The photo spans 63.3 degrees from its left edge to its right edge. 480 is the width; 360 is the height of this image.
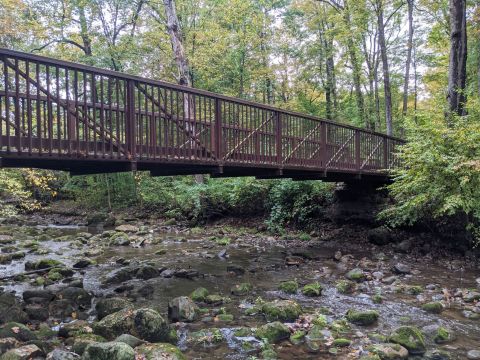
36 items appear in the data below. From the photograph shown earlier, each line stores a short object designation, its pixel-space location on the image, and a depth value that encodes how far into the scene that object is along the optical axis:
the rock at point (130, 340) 5.55
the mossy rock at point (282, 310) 7.04
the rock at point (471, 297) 8.28
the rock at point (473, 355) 5.58
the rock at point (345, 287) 8.93
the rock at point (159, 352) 5.03
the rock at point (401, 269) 10.75
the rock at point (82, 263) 11.36
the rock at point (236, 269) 10.75
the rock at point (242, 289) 8.74
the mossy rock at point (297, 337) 6.09
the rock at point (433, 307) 7.59
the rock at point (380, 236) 14.29
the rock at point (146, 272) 10.19
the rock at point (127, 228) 19.17
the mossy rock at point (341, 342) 5.93
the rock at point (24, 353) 4.95
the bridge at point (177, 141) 6.86
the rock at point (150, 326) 5.96
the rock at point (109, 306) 7.07
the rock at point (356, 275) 10.02
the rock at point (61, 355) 4.98
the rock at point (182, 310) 7.02
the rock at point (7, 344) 5.26
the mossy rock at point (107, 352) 4.88
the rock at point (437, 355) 5.54
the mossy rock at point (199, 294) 8.20
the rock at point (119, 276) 9.77
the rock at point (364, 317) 6.92
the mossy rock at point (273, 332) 6.15
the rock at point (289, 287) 8.91
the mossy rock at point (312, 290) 8.62
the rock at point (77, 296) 7.81
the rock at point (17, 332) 5.75
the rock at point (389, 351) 5.44
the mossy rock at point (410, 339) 5.78
